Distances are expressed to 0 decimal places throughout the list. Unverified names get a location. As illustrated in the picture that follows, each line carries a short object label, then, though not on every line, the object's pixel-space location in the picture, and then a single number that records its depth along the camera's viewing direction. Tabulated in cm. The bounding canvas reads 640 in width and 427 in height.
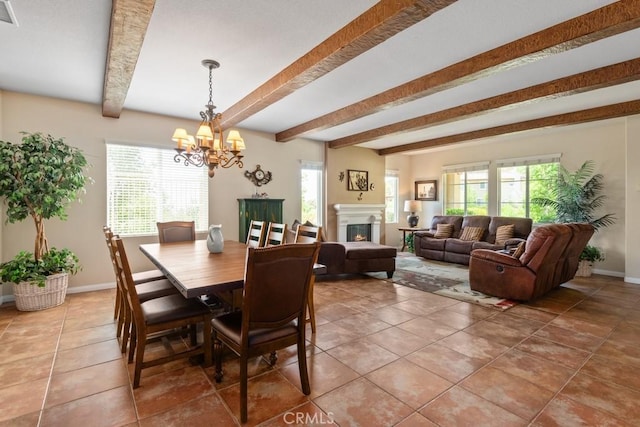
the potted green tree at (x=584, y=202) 521
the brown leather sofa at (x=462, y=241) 589
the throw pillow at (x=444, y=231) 679
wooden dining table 188
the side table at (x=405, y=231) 755
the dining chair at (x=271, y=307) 166
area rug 383
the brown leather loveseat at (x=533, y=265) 361
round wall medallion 562
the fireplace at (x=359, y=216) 693
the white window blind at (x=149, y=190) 445
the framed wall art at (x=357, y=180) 717
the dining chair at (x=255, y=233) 353
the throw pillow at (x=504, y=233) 587
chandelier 293
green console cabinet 527
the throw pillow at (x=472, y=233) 630
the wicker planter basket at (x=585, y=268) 520
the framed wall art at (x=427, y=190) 810
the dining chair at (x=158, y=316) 199
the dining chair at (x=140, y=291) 250
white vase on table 305
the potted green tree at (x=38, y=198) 335
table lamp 793
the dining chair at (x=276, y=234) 324
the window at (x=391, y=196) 841
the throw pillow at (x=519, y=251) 384
